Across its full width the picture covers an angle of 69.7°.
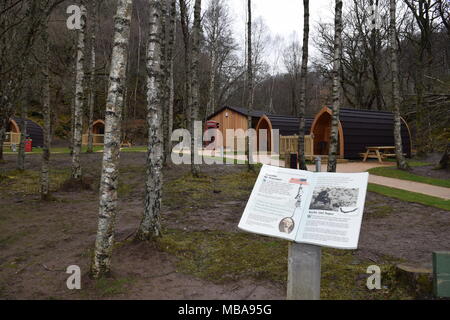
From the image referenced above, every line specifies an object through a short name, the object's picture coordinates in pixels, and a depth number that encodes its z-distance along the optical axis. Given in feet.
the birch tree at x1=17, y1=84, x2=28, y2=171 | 43.44
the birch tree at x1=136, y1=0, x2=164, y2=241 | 17.81
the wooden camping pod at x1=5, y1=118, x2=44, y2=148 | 87.11
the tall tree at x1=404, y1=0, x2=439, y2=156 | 72.88
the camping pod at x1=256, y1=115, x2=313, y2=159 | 76.40
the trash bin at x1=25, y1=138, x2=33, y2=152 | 79.92
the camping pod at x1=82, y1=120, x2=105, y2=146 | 111.55
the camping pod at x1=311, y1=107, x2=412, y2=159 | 59.67
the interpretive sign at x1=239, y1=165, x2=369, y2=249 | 9.55
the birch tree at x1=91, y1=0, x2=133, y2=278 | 14.29
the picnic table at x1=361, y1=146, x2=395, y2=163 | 58.29
